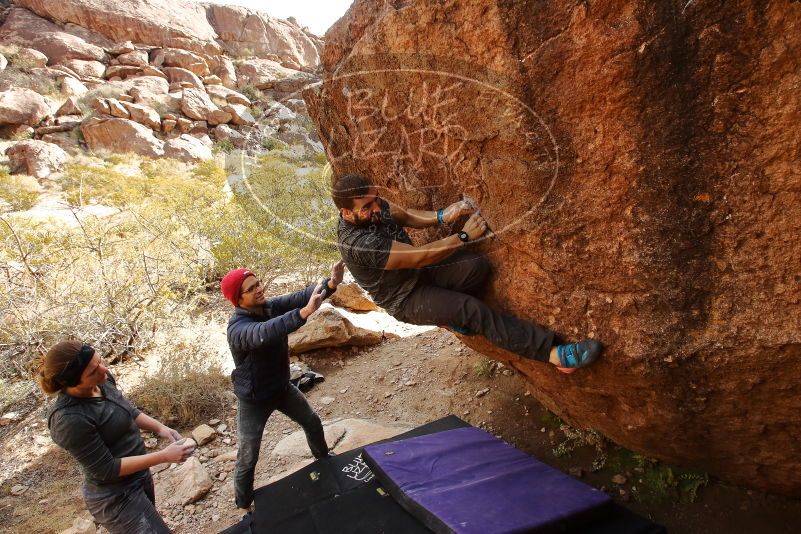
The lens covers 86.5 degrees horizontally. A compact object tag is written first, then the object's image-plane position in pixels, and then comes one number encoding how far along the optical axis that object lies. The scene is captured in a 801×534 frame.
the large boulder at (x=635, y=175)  1.61
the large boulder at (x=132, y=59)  28.39
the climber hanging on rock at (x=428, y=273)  2.32
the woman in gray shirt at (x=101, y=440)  2.12
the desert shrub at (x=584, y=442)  3.27
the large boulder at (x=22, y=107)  20.16
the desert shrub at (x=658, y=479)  2.84
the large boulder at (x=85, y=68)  26.39
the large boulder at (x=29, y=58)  25.06
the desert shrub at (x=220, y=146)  18.12
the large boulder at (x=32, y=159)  17.41
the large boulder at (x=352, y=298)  7.31
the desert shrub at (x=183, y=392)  5.16
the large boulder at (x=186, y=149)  20.72
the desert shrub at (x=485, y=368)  4.60
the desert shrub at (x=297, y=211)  6.30
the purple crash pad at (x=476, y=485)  2.24
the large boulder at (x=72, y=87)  24.08
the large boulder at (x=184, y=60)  29.69
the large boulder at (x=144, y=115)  22.84
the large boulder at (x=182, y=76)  28.34
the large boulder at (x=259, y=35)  36.22
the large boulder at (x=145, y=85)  25.53
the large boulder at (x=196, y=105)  24.69
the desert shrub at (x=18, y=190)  12.02
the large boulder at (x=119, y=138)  21.00
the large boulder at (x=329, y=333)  6.08
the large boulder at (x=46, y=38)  27.50
